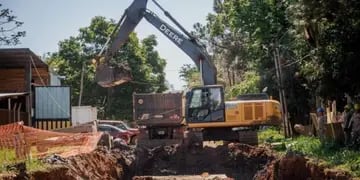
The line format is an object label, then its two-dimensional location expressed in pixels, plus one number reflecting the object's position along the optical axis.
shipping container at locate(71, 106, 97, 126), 37.16
